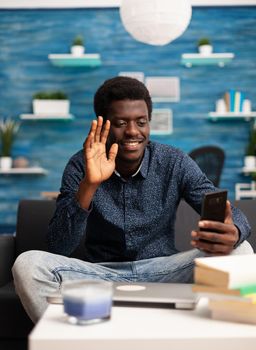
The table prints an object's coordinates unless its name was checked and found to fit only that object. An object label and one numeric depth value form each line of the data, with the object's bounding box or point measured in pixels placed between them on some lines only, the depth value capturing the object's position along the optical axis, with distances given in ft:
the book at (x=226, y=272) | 3.20
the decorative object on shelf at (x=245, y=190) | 15.88
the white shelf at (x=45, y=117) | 17.06
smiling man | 5.21
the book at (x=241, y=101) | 17.04
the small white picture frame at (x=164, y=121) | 17.54
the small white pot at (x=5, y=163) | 16.98
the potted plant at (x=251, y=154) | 16.94
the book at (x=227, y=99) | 17.04
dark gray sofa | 6.95
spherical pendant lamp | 11.39
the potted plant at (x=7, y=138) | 17.02
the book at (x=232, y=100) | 16.98
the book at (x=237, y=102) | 16.99
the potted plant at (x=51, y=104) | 17.10
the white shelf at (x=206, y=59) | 16.96
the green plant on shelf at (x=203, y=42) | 17.08
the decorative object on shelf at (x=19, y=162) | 17.13
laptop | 3.56
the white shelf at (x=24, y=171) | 16.96
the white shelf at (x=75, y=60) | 17.02
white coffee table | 2.79
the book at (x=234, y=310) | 3.11
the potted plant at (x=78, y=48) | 17.10
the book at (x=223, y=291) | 3.20
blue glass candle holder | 3.01
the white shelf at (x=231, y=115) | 16.90
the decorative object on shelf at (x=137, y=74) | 17.38
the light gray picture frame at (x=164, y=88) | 17.40
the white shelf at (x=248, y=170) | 16.76
